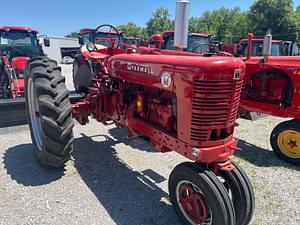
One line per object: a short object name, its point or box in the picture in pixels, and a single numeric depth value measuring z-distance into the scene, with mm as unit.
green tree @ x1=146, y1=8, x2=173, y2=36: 54062
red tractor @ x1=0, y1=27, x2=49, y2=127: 6520
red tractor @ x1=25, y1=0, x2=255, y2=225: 2111
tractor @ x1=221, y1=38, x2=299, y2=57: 8469
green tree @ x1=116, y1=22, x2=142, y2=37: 62125
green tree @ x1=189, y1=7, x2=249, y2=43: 37488
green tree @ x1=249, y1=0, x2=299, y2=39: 27375
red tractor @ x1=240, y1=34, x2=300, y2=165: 4043
